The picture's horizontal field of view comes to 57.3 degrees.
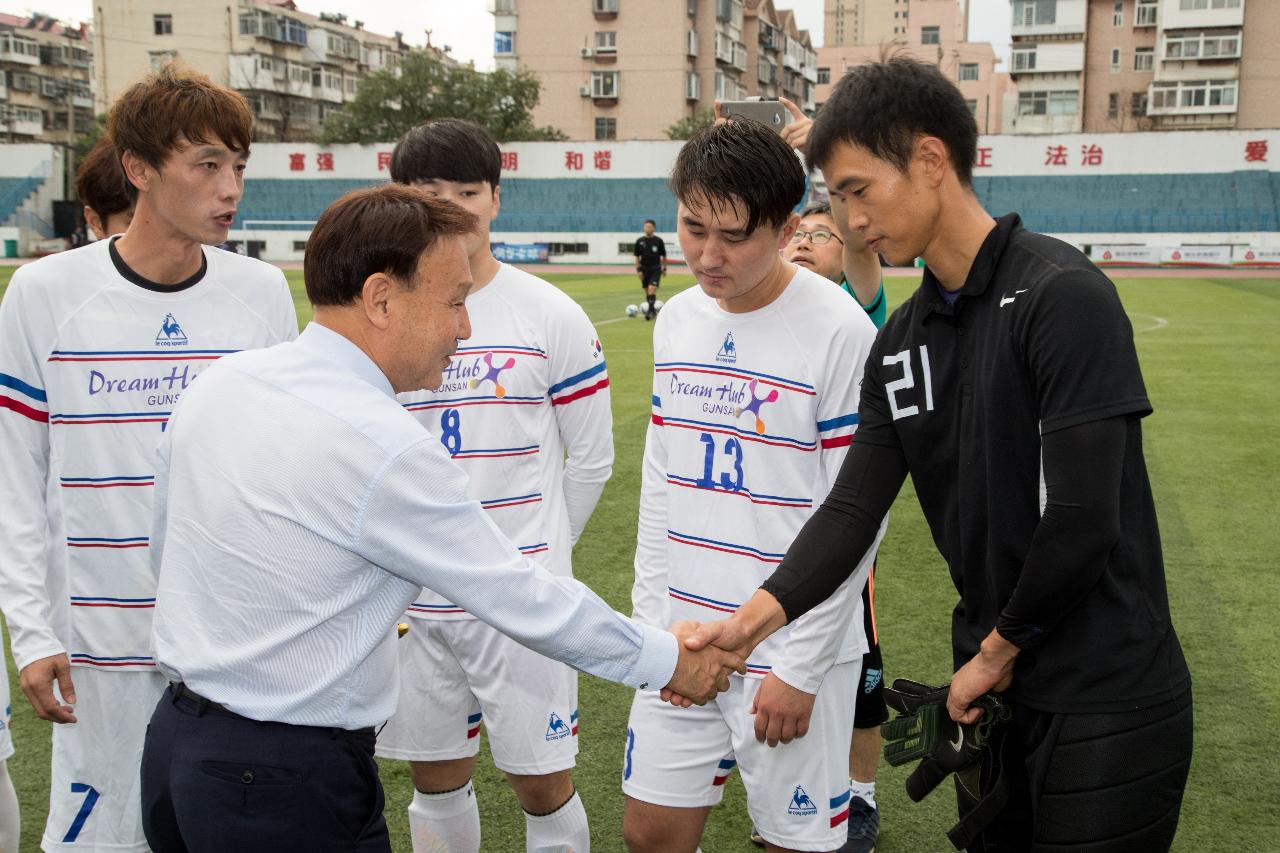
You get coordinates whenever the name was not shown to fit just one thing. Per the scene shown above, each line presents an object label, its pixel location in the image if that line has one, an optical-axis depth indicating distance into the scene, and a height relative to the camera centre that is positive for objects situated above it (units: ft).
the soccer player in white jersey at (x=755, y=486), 10.07 -2.32
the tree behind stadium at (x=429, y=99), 190.49 +19.36
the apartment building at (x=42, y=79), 247.29 +29.41
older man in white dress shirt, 7.27 -2.15
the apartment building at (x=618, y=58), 216.54 +29.92
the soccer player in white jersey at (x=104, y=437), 10.56 -1.98
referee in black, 76.43 -2.78
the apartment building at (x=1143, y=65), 202.69 +28.38
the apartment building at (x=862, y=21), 438.40 +80.02
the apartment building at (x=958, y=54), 327.26 +47.18
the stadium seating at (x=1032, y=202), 159.33 +2.67
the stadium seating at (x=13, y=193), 173.58 +3.28
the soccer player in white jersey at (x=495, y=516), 11.50 -2.96
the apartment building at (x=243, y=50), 229.66 +33.51
